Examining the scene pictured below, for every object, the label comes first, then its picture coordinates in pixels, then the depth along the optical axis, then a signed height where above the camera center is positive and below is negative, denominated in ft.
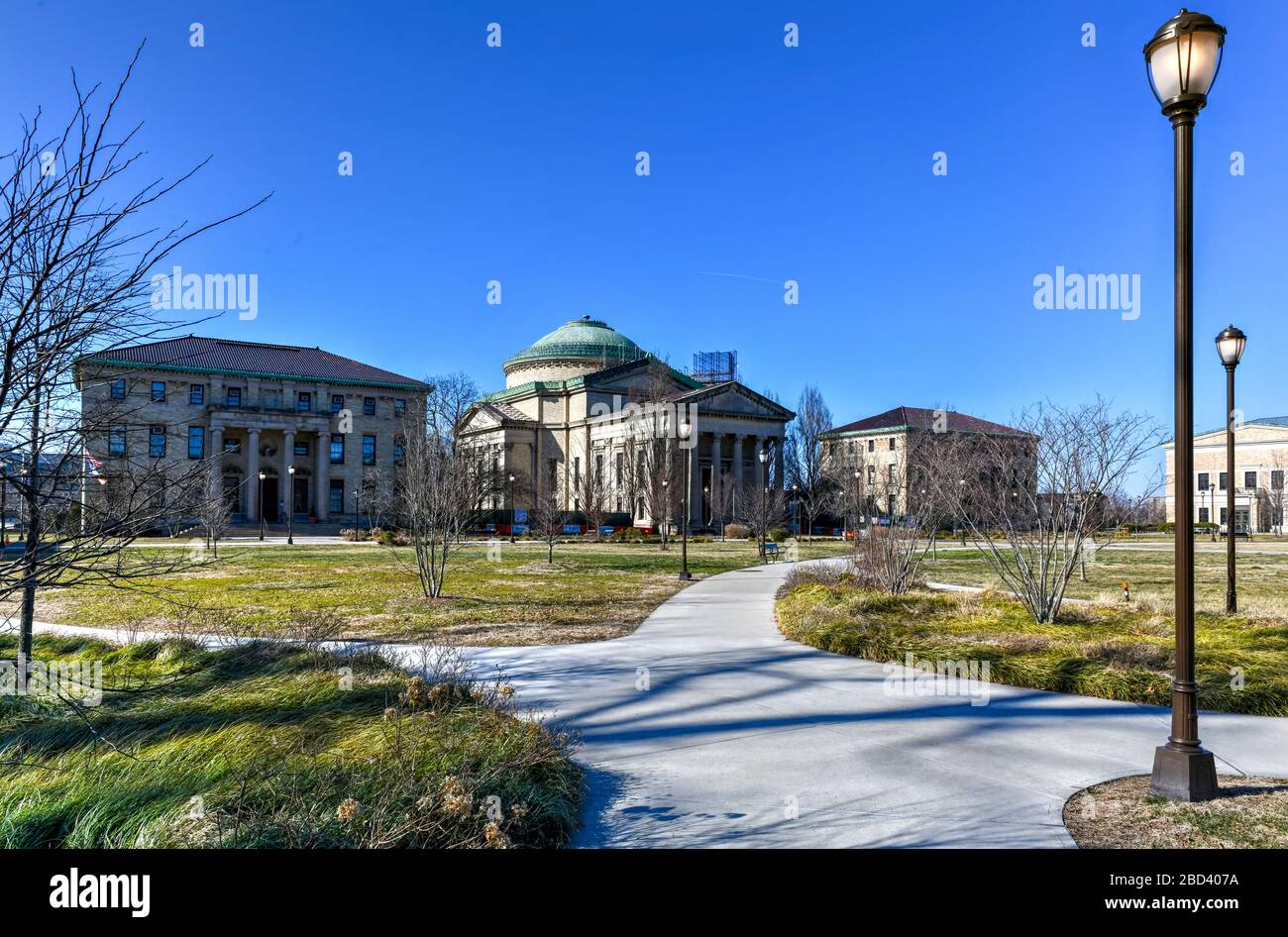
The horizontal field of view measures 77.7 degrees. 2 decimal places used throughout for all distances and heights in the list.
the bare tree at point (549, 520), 110.22 -4.69
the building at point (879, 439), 224.59 +17.52
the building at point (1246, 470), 261.65 +8.95
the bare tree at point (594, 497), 182.82 -1.43
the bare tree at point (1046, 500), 44.01 -0.37
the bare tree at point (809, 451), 236.77 +14.45
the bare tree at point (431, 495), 58.90 -0.46
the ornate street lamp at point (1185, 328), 17.65 +3.87
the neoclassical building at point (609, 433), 226.17 +18.11
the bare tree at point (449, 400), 227.20 +29.09
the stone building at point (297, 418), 214.90 +19.85
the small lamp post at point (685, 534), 76.38 -3.99
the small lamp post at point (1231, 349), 43.24 +7.99
